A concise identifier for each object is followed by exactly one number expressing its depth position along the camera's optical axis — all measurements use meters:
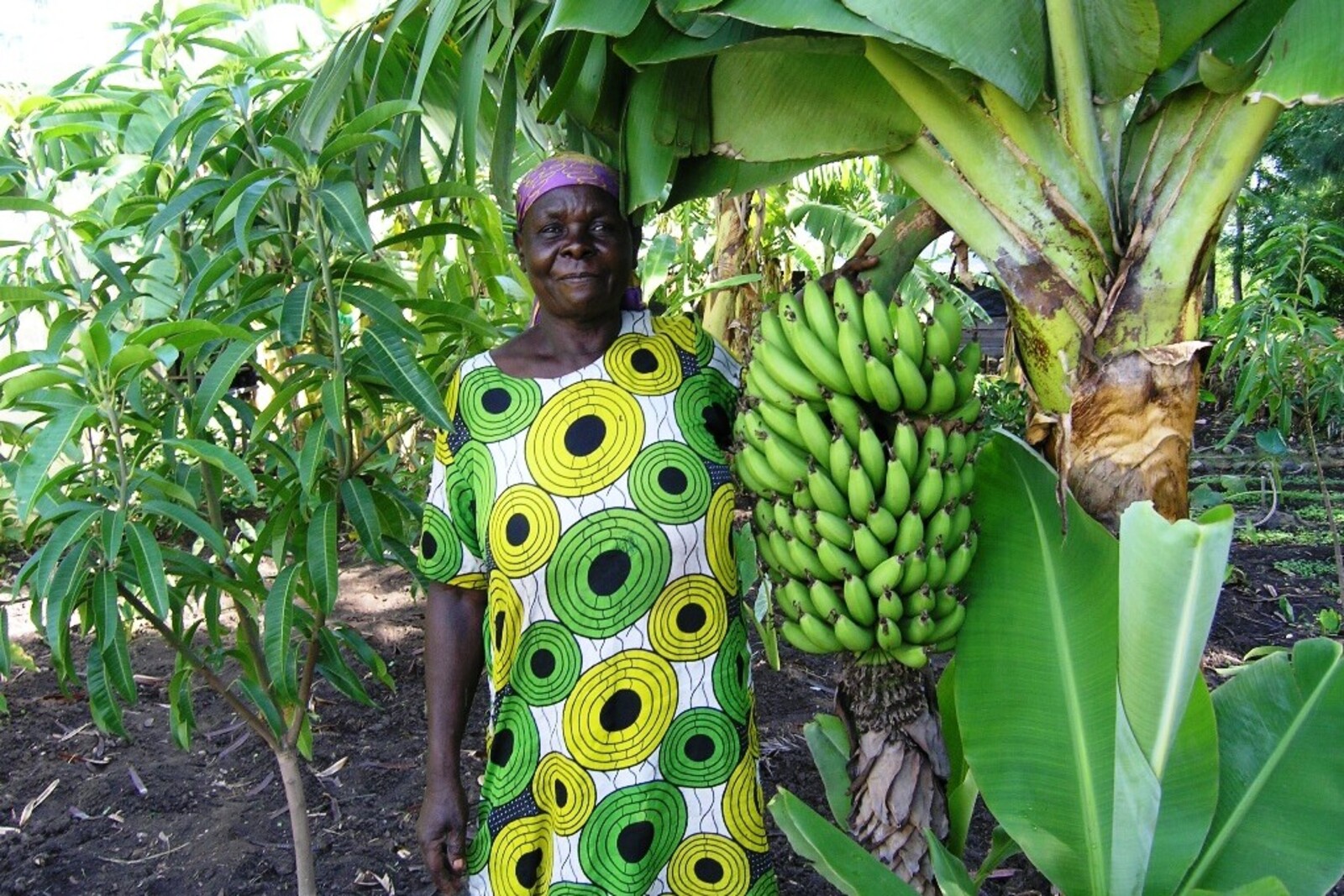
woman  1.44
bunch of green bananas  1.10
